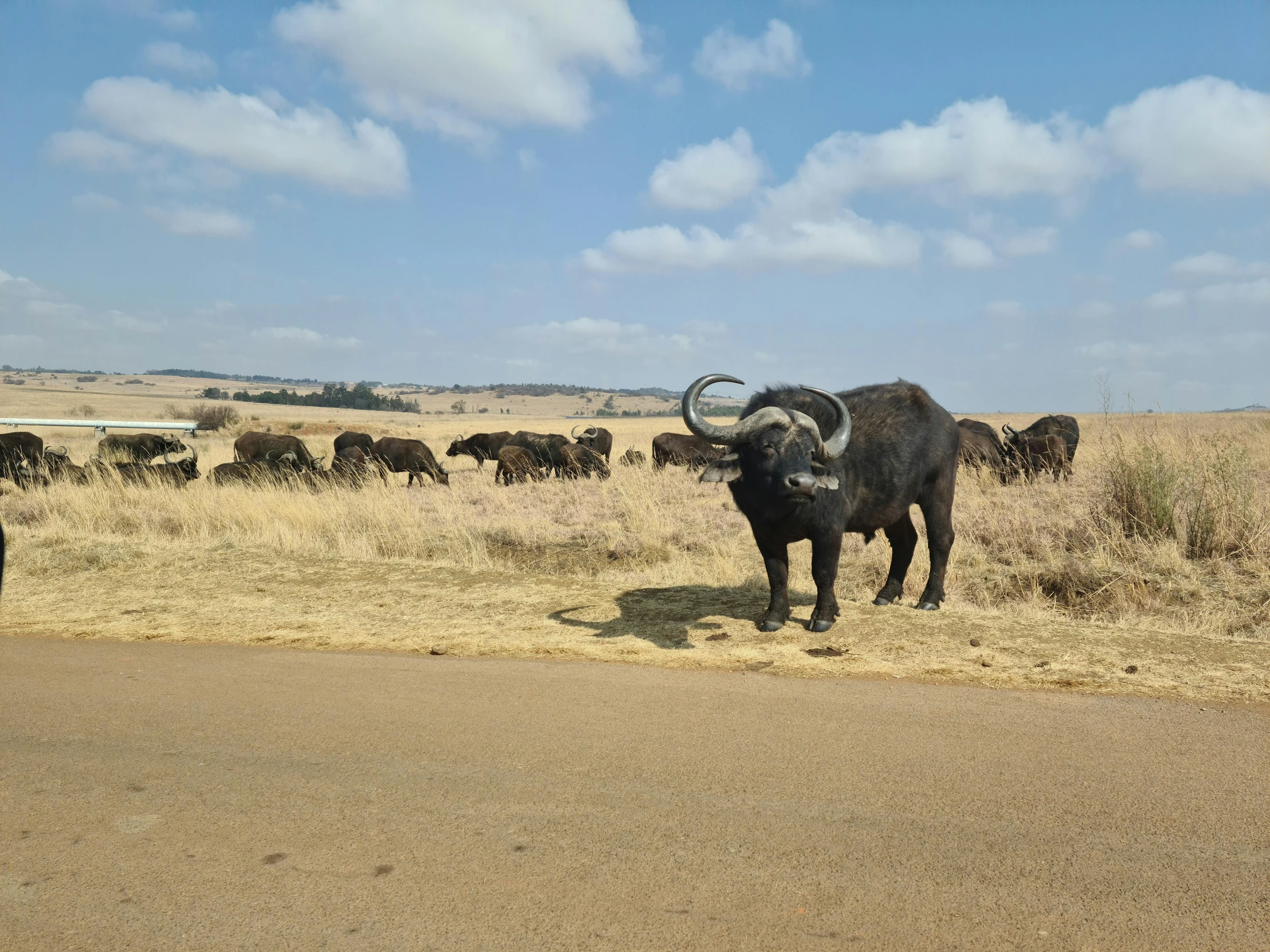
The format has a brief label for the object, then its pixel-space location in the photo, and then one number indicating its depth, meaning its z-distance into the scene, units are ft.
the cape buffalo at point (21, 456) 64.44
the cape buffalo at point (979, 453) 59.21
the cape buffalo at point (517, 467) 77.15
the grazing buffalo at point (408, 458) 83.56
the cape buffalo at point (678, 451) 84.94
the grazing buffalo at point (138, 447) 80.43
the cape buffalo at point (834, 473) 21.89
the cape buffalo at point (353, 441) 94.73
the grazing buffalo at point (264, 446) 85.66
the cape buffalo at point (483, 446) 97.45
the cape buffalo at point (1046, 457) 59.11
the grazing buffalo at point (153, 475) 57.88
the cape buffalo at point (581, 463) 77.15
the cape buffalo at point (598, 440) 100.02
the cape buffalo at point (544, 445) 83.41
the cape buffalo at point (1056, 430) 69.82
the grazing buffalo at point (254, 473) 59.81
